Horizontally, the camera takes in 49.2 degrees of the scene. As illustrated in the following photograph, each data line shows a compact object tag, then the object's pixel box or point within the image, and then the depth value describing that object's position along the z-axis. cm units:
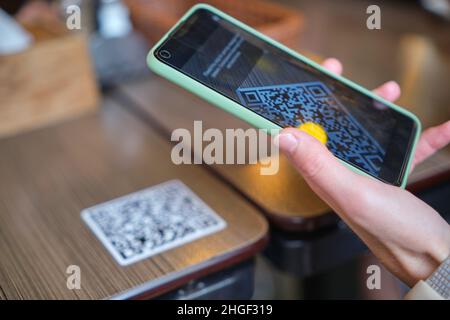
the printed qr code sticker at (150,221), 63
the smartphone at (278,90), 52
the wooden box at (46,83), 90
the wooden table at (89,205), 58
